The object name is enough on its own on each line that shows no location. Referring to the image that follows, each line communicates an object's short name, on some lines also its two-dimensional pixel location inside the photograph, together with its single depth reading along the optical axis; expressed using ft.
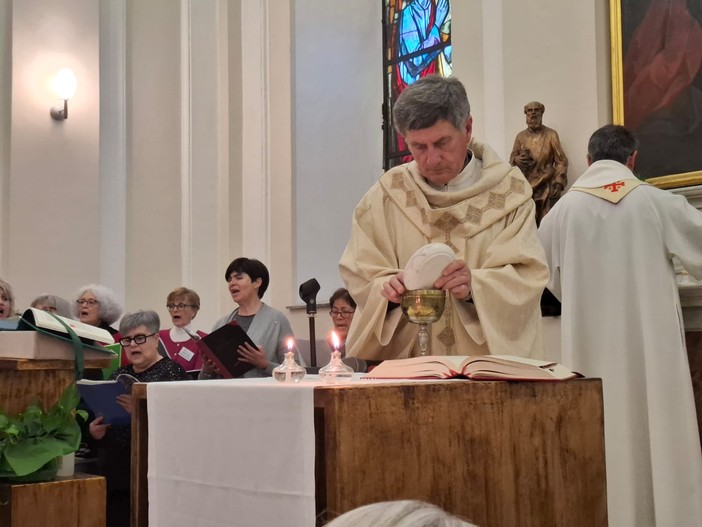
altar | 6.78
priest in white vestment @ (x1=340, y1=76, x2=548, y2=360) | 9.49
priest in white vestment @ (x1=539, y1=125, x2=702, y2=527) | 14.85
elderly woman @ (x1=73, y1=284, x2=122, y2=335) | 22.40
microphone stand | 22.97
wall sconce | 28.09
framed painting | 18.25
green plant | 9.88
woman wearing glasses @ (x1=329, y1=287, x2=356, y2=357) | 21.09
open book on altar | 7.58
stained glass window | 28.96
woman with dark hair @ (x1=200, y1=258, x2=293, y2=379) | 19.07
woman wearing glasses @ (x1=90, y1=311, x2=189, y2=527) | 14.64
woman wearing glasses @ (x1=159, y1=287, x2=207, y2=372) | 22.90
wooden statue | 19.72
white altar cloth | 6.95
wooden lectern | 9.81
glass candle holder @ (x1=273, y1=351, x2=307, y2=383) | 8.02
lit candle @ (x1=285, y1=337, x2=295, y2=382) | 8.00
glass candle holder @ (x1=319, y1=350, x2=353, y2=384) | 7.89
